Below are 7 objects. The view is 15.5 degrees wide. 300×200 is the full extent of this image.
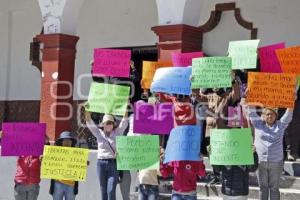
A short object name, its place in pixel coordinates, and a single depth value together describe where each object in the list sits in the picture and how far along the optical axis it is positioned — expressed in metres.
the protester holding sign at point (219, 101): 12.43
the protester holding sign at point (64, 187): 12.89
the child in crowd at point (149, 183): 12.27
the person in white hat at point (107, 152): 12.99
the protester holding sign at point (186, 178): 11.21
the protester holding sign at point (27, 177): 13.07
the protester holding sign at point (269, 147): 11.88
